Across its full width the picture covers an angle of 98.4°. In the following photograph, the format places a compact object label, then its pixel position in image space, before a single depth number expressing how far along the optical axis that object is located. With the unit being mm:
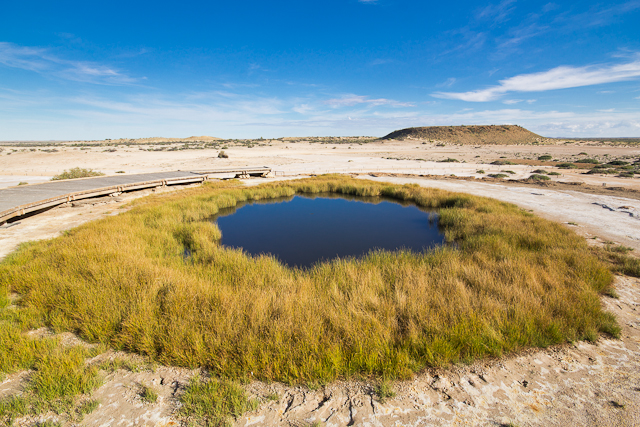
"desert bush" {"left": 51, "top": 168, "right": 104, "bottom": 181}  19909
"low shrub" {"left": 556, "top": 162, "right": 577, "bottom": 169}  30400
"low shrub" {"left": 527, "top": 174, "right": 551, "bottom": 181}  22438
